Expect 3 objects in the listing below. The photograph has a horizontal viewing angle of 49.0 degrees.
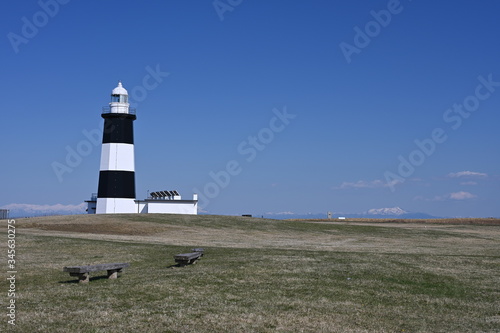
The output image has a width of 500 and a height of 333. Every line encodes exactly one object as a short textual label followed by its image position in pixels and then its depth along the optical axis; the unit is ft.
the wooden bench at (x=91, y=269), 66.39
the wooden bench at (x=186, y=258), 84.53
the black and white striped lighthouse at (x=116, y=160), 225.56
